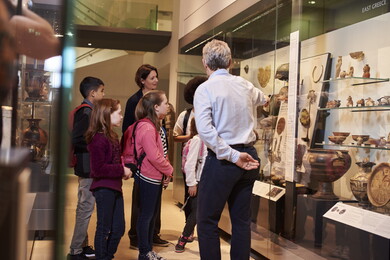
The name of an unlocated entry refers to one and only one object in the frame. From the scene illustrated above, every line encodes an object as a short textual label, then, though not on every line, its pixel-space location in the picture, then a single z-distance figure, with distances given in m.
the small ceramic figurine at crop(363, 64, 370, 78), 3.38
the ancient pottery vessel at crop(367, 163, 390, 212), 2.90
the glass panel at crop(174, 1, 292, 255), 3.87
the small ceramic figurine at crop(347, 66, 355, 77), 3.50
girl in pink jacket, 3.38
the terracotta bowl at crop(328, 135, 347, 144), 3.49
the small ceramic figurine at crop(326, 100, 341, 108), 3.58
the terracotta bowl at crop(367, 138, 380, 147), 3.22
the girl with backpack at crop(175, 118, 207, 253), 3.78
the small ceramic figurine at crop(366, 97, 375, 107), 3.29
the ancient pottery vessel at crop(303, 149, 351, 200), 3.42
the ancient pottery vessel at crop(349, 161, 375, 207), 3.11
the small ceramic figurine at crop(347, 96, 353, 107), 3.47
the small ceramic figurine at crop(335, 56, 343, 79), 3.60
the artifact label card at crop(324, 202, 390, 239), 2.71
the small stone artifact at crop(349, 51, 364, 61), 3.46
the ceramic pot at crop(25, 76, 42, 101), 1.05
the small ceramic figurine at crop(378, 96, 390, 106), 3.15
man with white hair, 2.69
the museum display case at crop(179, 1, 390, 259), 3.15
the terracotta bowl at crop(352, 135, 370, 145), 3.32
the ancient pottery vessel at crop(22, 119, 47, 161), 1.00
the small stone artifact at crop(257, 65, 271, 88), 4.14
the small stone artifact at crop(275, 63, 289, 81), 3.83
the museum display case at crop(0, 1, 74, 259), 0.83
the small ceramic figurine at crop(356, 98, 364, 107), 3.37
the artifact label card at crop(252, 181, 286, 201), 3.90
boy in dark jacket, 3.21
